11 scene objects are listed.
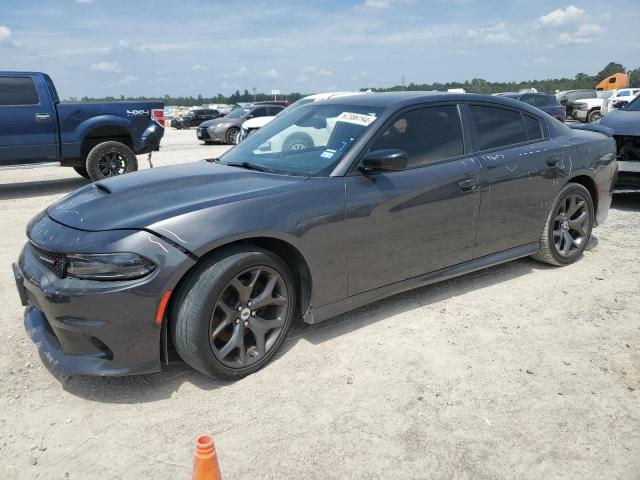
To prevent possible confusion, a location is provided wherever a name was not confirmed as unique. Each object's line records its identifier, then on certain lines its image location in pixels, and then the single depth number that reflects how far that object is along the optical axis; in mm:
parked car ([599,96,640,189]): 7184
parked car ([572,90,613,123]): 27031
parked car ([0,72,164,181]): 9055
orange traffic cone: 1901
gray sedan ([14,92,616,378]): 2803
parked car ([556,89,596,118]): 28656
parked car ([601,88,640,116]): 26759
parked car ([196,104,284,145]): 19802
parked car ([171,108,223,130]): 35562
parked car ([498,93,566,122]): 19844
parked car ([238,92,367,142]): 14222
